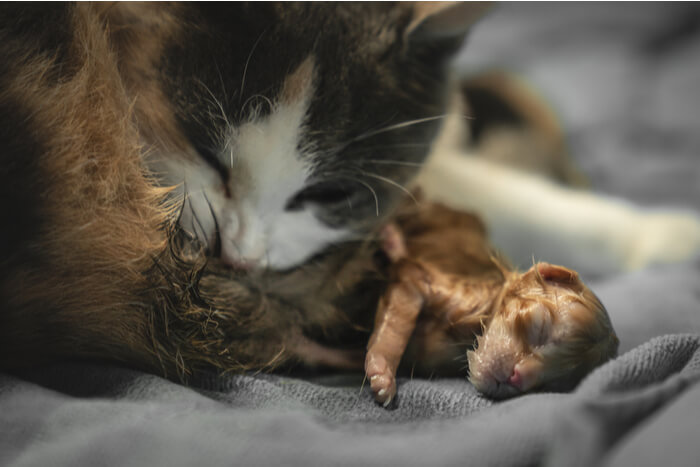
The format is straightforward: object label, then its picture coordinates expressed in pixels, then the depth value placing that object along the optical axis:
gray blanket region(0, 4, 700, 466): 0.28
